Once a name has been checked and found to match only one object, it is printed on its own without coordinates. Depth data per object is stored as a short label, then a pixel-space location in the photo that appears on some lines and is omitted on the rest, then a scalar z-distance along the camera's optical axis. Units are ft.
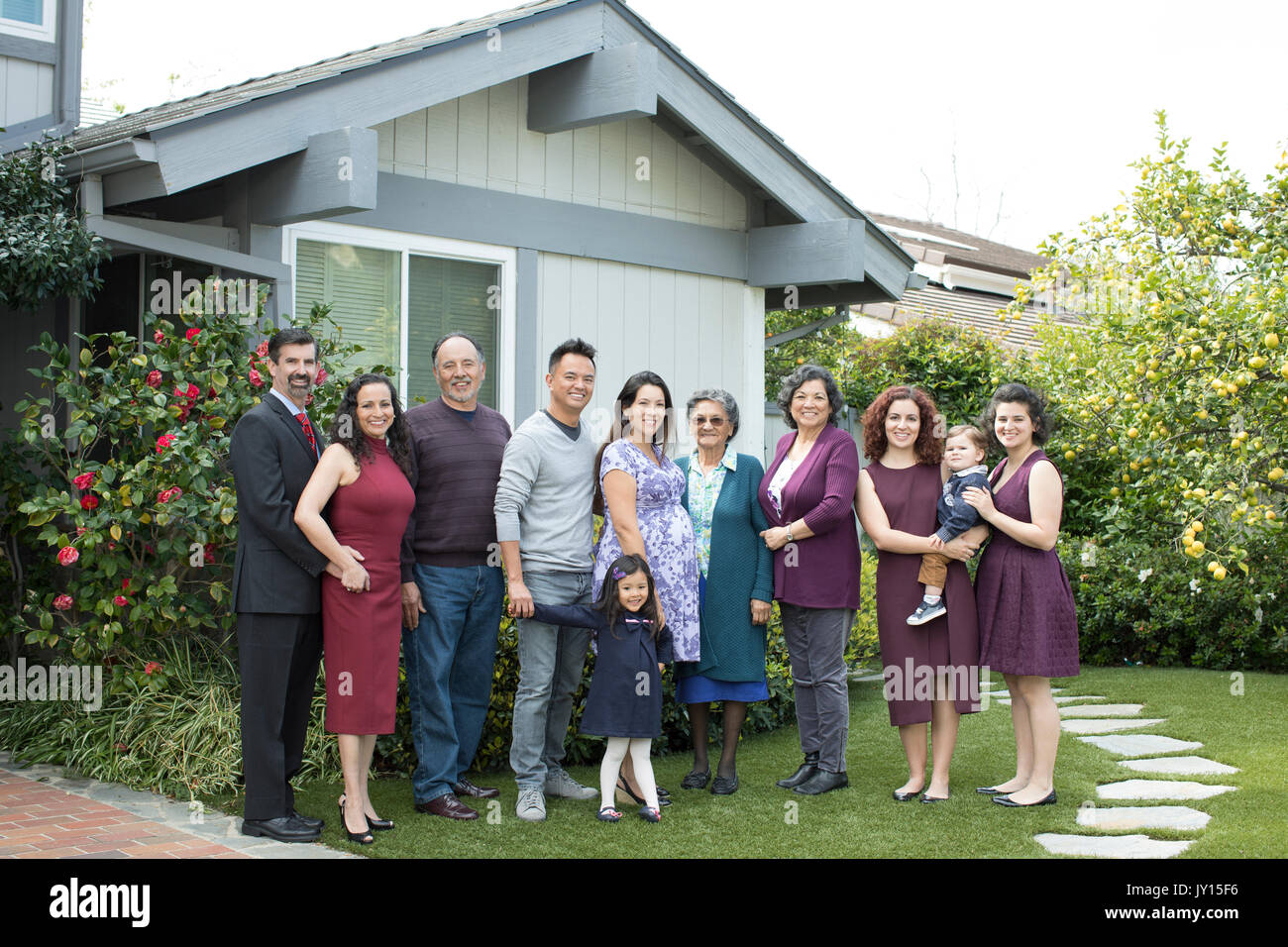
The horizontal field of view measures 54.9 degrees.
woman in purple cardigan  18.93
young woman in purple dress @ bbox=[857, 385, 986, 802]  18.54
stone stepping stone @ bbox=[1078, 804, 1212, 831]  16.94
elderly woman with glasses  19.17
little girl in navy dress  17.61
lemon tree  22.90
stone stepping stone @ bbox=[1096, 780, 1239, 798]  18.81
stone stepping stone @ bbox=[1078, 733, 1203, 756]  22.26
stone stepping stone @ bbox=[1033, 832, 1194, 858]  15.53
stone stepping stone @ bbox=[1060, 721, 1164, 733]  24.23
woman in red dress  16.25
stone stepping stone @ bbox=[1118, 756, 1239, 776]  20.47
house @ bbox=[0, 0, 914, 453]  21.84
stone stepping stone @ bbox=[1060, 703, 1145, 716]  26.11
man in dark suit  15.99
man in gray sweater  17.56
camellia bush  19.75
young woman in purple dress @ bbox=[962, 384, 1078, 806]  18.10
